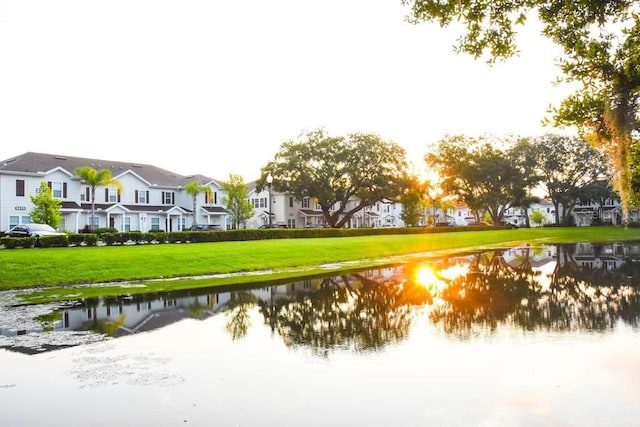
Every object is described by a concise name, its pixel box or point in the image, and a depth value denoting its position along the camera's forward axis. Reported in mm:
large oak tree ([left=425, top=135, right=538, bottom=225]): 70000
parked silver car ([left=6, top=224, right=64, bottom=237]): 32812
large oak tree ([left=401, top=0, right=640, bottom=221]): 7484
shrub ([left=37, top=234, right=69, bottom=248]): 26689
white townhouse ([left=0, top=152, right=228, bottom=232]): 43875
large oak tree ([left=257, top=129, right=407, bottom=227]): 62625
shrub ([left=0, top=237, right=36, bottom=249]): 25562
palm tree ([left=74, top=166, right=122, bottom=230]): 45625
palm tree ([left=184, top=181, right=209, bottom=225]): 54103
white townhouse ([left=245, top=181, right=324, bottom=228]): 71500
